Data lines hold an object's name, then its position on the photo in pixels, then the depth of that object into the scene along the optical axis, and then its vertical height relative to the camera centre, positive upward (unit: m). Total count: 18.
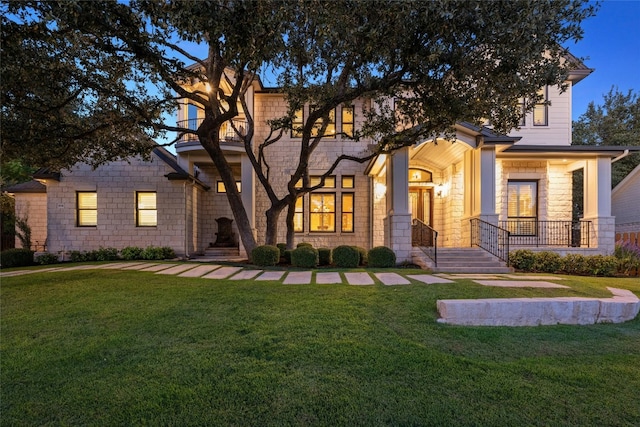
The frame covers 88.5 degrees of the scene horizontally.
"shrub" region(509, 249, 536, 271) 9.36 -1.29
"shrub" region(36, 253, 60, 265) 12.02 -1.63
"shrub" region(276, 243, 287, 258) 10.65 -1.11
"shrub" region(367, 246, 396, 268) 9.37 -1.24
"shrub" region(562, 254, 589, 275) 9.18 -1.40
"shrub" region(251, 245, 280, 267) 9.20 -1.16
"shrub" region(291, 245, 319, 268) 9.22 -1.22
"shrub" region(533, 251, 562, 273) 9.26 -1.37
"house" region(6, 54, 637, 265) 10.88 +0.85
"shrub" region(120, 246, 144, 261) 12.15 -1.43
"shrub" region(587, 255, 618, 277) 9.04 -1.41
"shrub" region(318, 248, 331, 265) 10.06 -1.30
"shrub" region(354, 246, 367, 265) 9.96 -1.28
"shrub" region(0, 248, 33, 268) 11.15 -1.48
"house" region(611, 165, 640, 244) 13.97 +0.44
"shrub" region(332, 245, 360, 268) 9.41 -1.22
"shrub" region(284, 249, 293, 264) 10.17 -1.32
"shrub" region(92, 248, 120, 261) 12.18 -1.47
